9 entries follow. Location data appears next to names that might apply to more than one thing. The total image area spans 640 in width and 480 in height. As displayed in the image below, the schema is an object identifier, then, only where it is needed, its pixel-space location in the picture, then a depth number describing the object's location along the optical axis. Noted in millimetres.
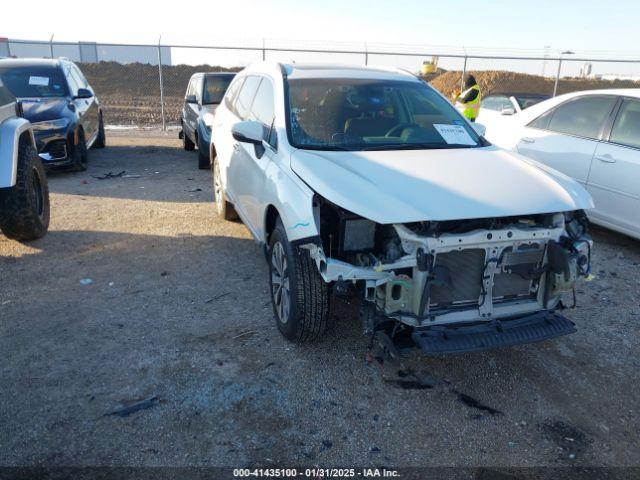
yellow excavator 31534
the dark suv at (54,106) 8312
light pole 15934
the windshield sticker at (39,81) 9125
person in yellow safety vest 10070
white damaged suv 2963
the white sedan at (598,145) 5473
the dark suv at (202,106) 9033
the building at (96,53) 32812
